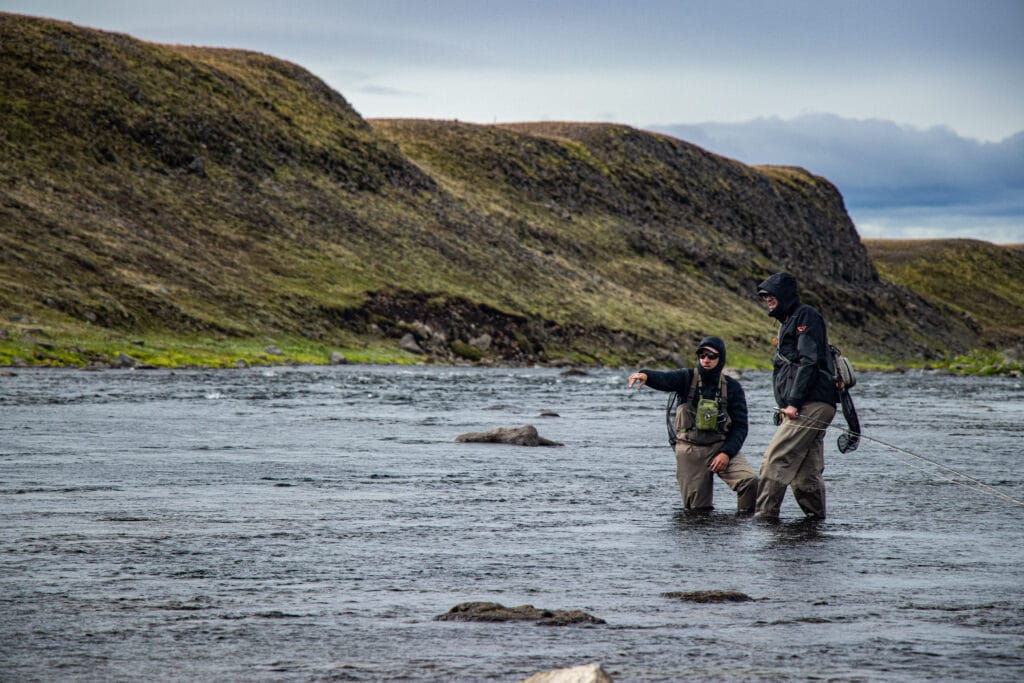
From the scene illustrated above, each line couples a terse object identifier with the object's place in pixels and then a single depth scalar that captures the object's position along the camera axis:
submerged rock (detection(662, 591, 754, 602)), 18.52
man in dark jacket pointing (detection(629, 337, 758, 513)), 27.06
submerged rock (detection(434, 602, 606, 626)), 16.98
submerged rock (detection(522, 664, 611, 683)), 11.97
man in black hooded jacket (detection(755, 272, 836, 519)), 26.08
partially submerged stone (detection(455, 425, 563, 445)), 45.50
